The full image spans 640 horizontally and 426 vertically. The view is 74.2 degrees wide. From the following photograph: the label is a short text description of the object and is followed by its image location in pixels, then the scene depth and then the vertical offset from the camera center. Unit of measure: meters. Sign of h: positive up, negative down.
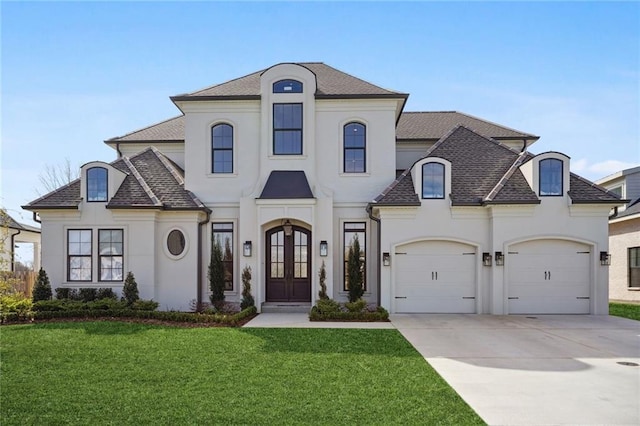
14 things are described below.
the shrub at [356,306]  13.34 -2.24
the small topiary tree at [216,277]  14.64 -1.47
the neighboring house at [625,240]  20.39 -0.20
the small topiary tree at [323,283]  14.59 -1.67
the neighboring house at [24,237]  20.22 -0.19
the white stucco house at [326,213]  14.07 +0.75
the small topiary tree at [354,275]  14.46 -1.37
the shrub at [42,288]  13.84 -1.80
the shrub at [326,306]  13.17 -2.24
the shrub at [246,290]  14.48 -1.93
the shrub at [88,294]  14.05 -2.00
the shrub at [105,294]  14.02 -1.99
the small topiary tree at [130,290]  13.91 -1.84
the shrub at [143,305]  13.14 -2.23
